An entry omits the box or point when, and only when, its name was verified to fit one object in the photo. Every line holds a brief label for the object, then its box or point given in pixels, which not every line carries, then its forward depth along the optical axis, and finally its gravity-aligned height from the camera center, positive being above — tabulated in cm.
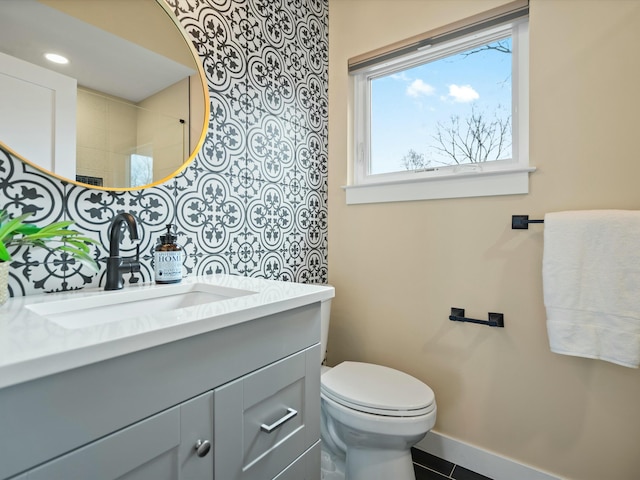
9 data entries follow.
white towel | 107 -14
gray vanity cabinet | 46 -30
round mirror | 86 +45
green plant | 76 +0
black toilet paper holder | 138 -33
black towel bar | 132 +8
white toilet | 115 -63
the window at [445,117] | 141 +61
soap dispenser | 103 -7
